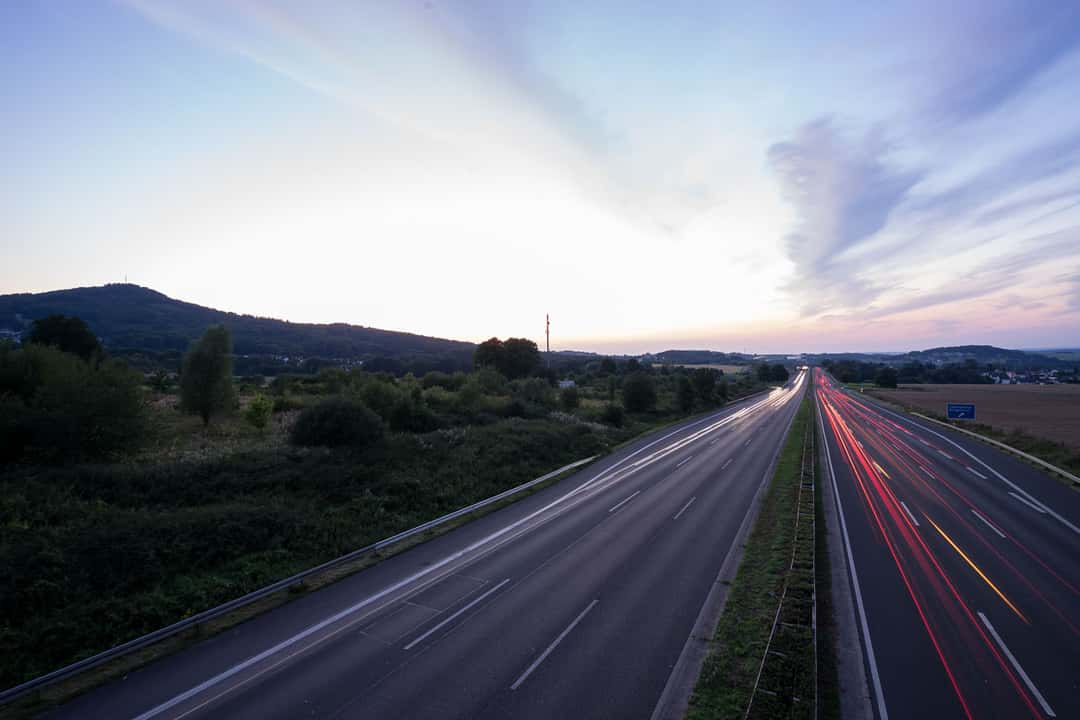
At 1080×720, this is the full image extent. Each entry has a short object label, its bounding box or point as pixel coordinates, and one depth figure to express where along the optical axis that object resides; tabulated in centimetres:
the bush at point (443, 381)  6245
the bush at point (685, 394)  7138
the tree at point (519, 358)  8956
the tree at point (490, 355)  9038
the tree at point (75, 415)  2108
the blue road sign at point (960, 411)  4512
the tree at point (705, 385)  7981
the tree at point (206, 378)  3984
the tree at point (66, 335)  5303
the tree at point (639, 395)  6662
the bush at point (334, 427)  2873
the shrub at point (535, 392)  6006
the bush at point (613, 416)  5597
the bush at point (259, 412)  3544
